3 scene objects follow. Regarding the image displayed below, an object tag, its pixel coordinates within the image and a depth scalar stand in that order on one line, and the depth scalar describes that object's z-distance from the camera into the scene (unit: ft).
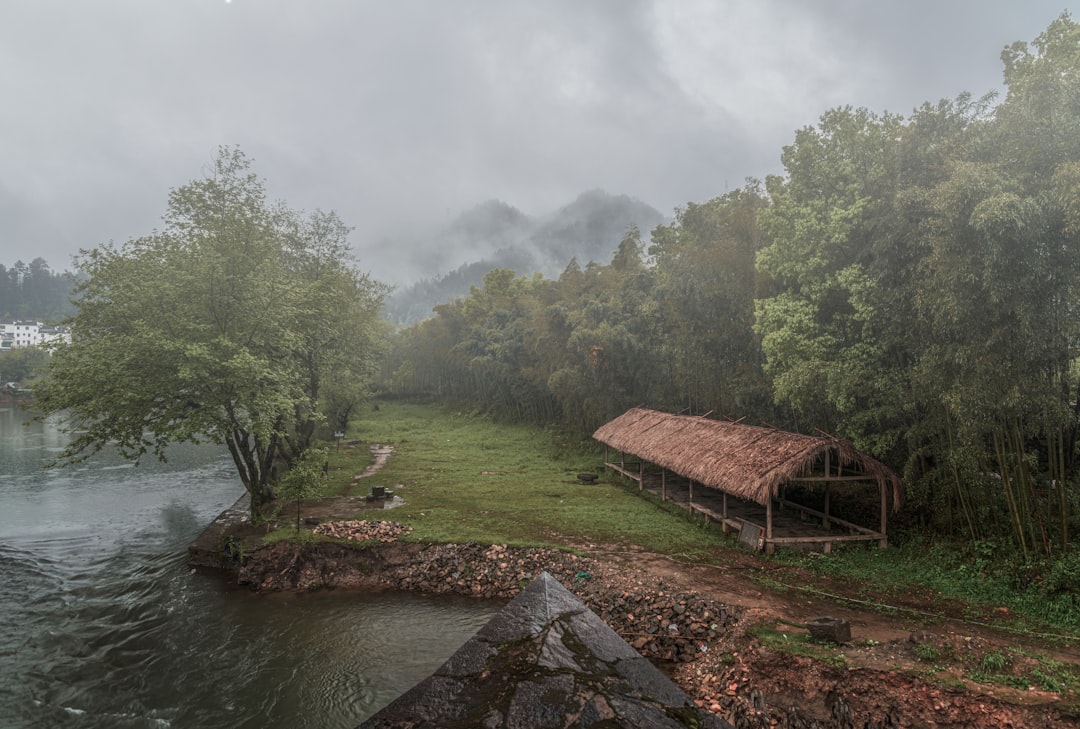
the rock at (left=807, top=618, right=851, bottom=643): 28.14
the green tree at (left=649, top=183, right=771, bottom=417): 59.82
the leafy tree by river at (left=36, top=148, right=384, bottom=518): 43.06
